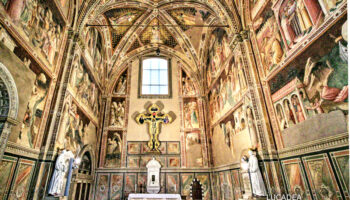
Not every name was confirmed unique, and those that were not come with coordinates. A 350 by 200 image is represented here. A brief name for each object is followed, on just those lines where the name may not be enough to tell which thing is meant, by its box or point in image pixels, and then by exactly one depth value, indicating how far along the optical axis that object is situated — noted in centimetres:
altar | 929
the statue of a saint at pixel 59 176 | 615
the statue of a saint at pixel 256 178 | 624
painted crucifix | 1230
